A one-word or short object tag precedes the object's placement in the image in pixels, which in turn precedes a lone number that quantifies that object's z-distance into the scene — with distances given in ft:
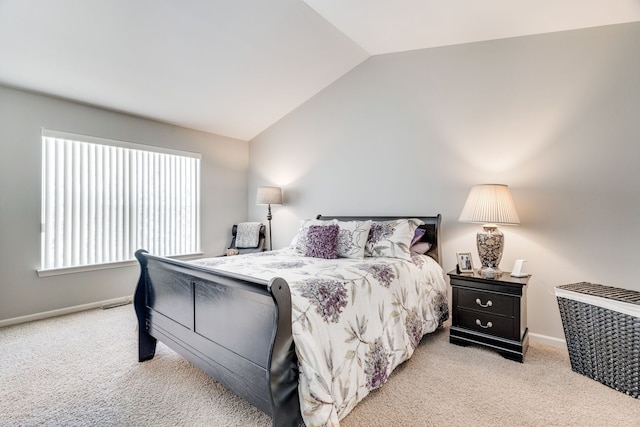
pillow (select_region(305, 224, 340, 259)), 9.11
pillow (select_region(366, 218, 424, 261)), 9.10
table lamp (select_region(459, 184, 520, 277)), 8.20
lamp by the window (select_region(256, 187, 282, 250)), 14.12
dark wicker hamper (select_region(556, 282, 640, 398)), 6.05
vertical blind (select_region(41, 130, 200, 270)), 10.78
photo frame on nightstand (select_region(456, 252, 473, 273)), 8.84
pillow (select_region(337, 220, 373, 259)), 9.13
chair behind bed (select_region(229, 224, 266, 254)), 14.93
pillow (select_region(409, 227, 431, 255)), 9.82
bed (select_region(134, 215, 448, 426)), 4.54
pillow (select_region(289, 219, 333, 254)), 9.78
